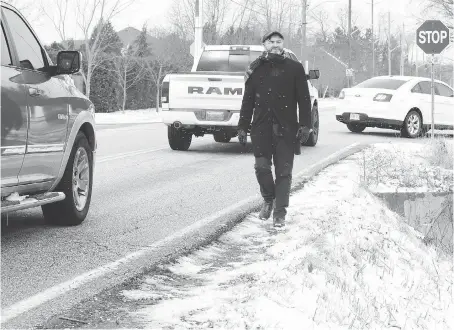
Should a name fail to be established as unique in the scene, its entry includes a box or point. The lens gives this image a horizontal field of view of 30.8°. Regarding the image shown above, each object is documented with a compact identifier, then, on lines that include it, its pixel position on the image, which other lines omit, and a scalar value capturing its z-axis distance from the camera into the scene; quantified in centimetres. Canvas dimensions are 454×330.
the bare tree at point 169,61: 3678
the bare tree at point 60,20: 2719
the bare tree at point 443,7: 4300
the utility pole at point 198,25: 2802
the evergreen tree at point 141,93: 3727
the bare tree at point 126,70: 3466
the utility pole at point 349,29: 5425
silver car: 553
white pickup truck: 1380
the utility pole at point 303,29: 4266
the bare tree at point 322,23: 8259
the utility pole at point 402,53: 7679
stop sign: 1639
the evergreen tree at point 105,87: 3434
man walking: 707
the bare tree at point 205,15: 4250
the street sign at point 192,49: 2791
